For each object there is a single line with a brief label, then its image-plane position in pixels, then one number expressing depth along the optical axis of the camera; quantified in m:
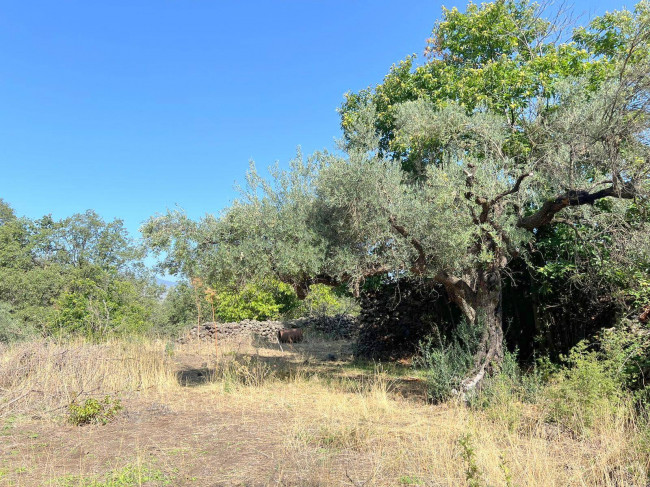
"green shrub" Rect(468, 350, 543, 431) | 5.39
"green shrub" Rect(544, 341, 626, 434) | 4.99
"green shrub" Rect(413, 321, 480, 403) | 6.93
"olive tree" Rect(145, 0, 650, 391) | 6.05
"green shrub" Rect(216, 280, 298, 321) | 21.00
